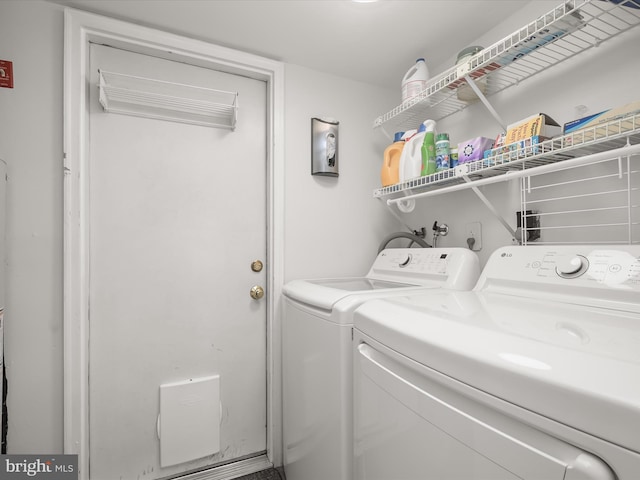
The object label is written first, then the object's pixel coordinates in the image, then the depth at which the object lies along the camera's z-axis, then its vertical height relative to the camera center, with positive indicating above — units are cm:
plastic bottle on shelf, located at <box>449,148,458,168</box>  150 +41
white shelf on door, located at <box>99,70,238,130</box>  156 +76
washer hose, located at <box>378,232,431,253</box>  192 +2
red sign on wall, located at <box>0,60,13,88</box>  137 +77
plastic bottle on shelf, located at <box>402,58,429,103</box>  168 +89
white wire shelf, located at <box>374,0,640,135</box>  103 +76
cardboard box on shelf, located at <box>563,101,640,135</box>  91 +40
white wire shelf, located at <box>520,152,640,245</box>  109 +15
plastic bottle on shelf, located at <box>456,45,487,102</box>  142 +77
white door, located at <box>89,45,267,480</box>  159 -19
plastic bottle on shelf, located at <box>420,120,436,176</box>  158 +46
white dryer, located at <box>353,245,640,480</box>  44 -24
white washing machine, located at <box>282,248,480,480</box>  110 -43
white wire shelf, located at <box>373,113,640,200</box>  91 +32
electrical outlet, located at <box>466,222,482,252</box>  170 +3
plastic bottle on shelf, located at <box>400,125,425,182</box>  167 +47
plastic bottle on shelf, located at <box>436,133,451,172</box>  150 +44
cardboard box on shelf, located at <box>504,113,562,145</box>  114 +43
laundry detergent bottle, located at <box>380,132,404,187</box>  183 +48
